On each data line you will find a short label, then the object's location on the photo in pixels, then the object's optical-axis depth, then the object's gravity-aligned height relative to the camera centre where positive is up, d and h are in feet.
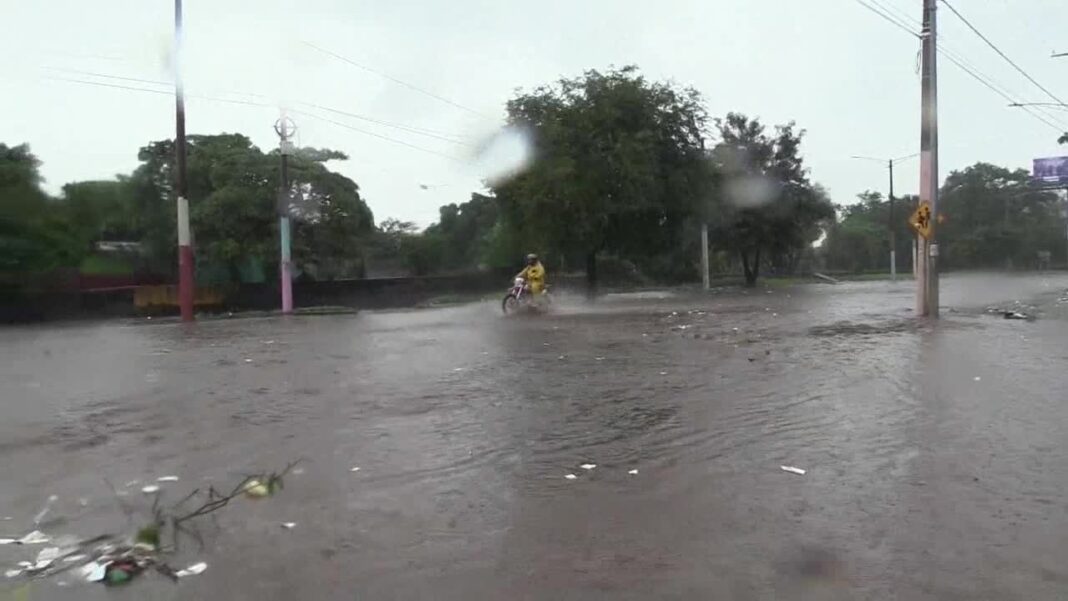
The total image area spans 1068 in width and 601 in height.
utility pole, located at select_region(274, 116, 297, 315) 99.50 +4.25
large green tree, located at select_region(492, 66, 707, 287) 120.06 +13.89
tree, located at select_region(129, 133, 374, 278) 114.83 +8.97
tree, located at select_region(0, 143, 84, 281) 83.66 +4.91
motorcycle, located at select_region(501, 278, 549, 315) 83.46 -2.25
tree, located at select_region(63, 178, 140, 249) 93.04 +7.23
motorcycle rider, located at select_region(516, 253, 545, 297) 83.41 -0.15
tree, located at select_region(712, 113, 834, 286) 159.43 +12.95
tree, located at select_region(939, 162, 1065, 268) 265.95 +15.06
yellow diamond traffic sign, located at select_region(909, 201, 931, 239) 66.13 +3.39
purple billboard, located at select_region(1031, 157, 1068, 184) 264.93 +27.23
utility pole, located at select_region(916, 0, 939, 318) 66.33 +9.02
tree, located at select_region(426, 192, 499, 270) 169.89 +8.26
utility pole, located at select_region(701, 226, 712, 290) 151.74 +2.35
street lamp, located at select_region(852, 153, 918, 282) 203.26 +3.42
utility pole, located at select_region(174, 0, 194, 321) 86.33 +9.51
